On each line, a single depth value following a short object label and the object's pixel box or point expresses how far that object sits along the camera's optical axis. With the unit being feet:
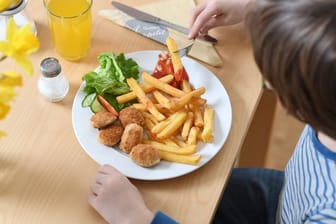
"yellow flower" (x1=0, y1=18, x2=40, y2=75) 2.29
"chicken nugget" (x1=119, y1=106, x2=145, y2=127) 3.14
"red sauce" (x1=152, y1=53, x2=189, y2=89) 3.37
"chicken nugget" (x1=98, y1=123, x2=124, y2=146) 3.10
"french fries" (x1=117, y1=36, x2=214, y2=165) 3.10
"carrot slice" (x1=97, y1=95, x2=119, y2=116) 3.23
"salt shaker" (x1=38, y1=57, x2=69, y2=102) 3.18
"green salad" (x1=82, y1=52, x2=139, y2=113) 3.27
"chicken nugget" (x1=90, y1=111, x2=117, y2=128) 3.14
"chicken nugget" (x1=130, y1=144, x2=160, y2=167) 3.00
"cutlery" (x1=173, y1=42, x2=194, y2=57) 3.53
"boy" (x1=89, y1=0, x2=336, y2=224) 2.24
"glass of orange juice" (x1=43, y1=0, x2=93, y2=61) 3.38
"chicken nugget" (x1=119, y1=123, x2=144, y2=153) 3.07
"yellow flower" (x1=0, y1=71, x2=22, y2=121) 2.32
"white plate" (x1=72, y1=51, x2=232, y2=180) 3.02
